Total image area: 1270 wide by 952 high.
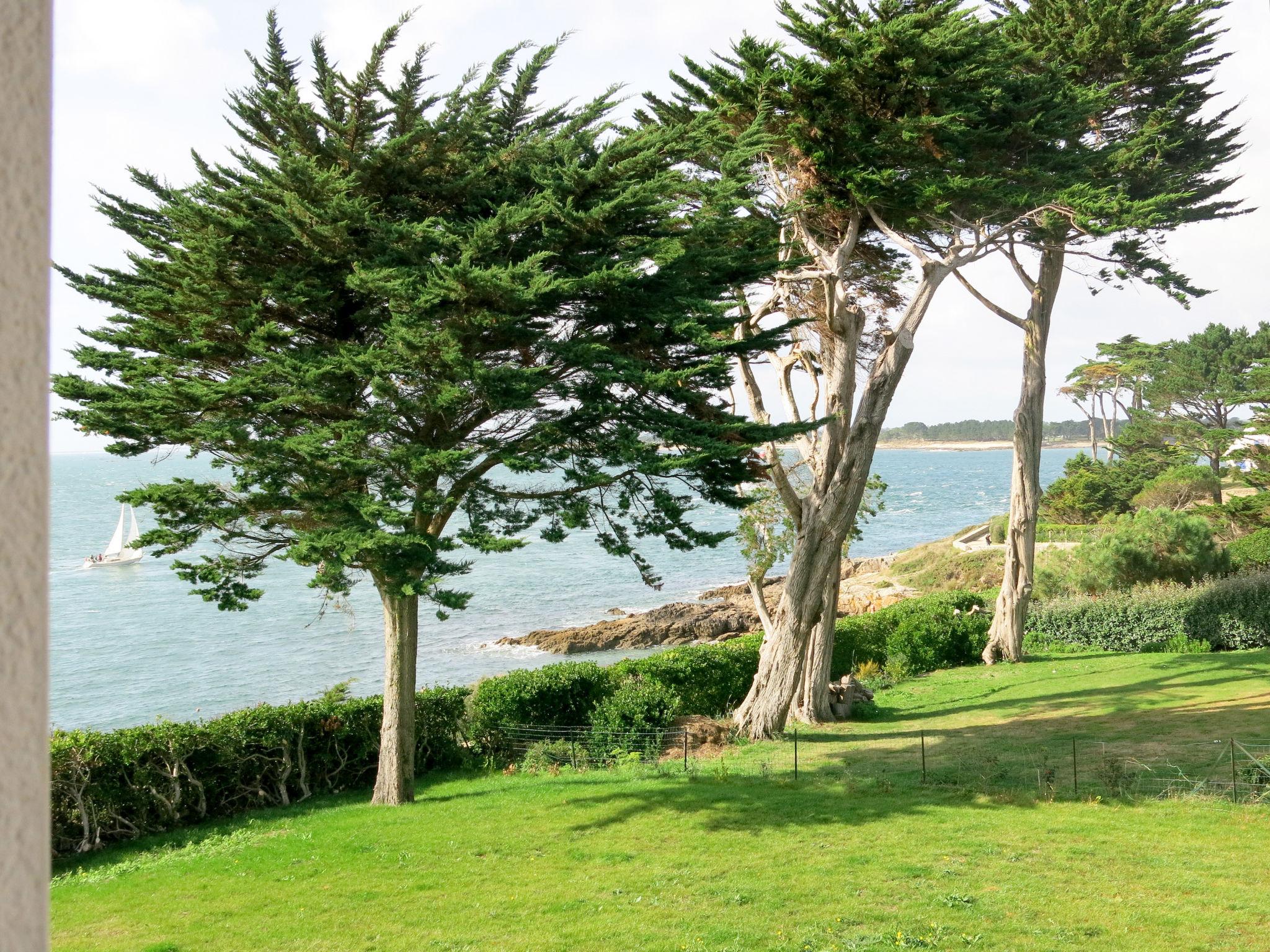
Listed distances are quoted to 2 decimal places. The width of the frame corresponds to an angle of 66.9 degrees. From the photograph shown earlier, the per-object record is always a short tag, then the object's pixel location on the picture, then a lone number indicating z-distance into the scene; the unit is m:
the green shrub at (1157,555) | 27.30
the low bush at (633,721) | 16.56
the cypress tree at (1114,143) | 20.67
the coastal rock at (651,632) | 34.78
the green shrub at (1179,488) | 44.50
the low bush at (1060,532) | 41.12
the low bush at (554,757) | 16.34
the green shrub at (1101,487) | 46.56
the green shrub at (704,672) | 18.66
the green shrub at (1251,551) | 28.55
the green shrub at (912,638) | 23.27
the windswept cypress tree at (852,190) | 15.37
